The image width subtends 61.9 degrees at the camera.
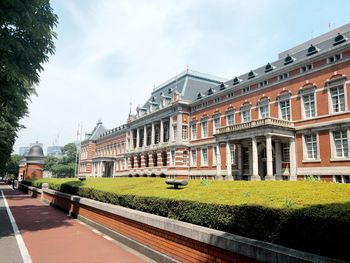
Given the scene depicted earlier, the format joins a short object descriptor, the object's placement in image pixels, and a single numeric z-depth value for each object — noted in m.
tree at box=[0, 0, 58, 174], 11.46
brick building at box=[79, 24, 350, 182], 26.02
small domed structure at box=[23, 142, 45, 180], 53.47
